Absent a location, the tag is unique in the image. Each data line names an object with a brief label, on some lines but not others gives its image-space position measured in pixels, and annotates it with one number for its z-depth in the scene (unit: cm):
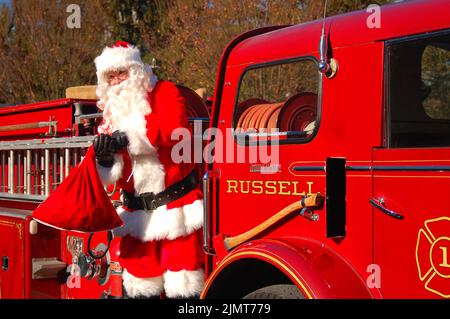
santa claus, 373
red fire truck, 253
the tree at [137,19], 1870
